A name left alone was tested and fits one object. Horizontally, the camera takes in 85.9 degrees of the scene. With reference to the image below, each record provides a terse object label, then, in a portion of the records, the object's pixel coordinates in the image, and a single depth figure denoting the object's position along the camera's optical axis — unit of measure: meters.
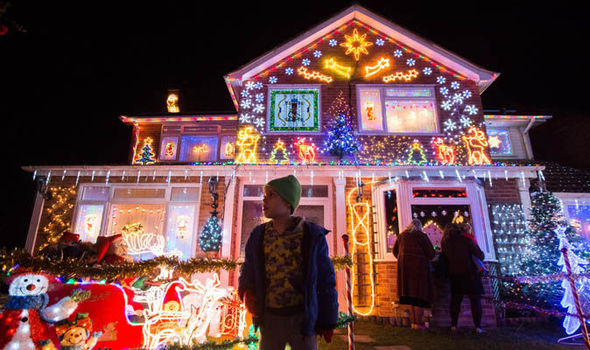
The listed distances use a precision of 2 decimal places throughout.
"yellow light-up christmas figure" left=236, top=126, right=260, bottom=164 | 8.76
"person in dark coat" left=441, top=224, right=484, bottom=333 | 5.57
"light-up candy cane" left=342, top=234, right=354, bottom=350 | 3.33
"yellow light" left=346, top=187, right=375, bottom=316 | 7.70
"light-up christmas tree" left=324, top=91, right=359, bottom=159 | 8.48
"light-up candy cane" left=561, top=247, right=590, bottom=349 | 4.21
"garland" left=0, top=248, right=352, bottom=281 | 3.21
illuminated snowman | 2.96
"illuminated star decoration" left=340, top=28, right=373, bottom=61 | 9.60
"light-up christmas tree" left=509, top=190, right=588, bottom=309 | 6.80
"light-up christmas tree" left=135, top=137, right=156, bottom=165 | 11.38
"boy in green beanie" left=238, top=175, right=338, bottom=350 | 2.10
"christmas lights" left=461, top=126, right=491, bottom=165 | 8.65
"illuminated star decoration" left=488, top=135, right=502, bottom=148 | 11.41
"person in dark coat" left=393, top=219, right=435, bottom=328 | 5.83
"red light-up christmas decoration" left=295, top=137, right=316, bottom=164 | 8.68
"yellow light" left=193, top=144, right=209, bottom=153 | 11.80
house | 7.83
